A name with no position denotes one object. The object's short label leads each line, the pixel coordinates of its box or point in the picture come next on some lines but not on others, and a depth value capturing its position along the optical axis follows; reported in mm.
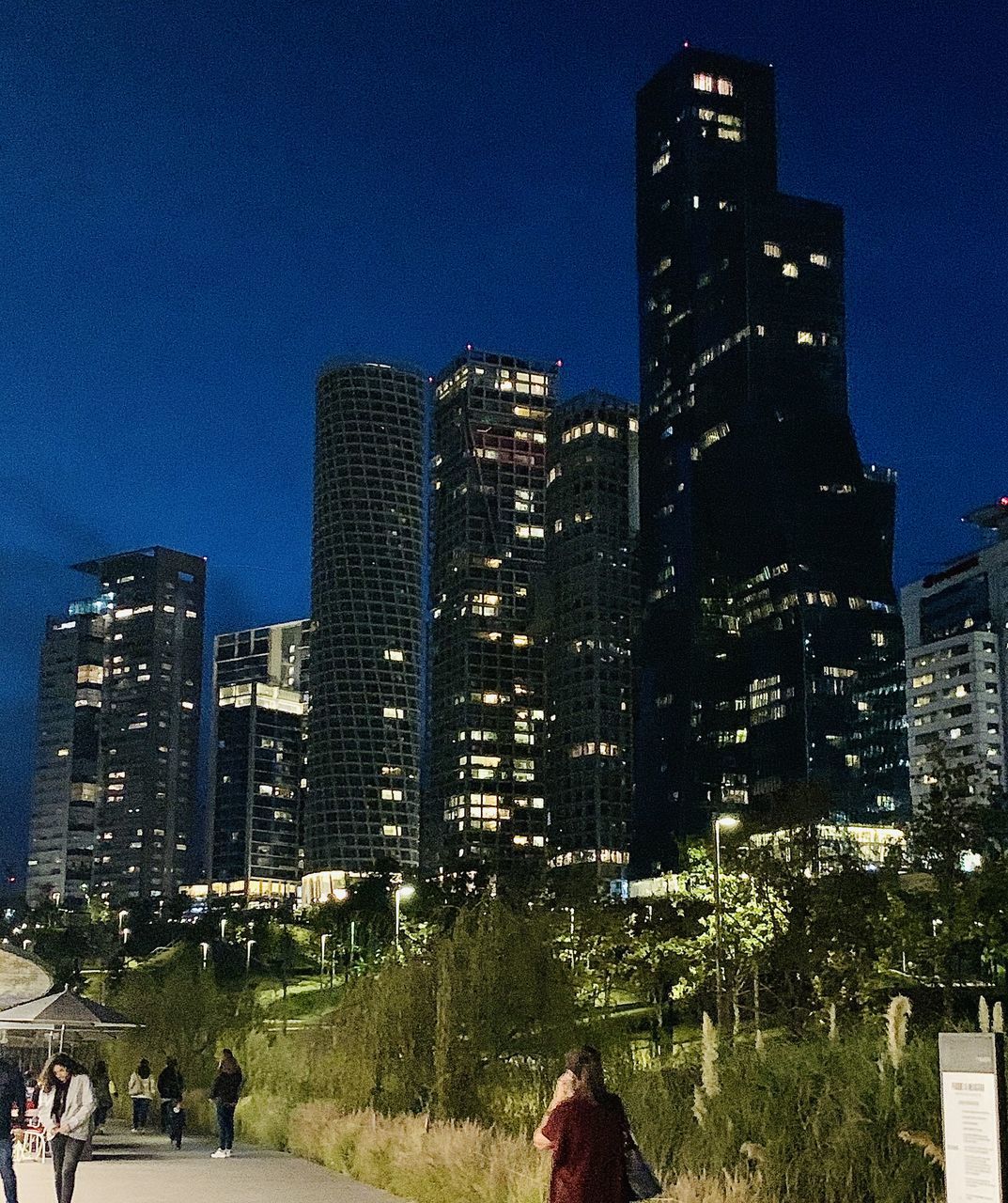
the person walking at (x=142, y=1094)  33469
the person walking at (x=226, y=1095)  25422
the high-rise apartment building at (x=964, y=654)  176625
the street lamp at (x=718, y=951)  41475
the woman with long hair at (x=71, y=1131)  16906
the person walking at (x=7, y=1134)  16844
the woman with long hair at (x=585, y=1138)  10234
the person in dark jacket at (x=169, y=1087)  31719
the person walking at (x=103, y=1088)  34094
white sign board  8977
